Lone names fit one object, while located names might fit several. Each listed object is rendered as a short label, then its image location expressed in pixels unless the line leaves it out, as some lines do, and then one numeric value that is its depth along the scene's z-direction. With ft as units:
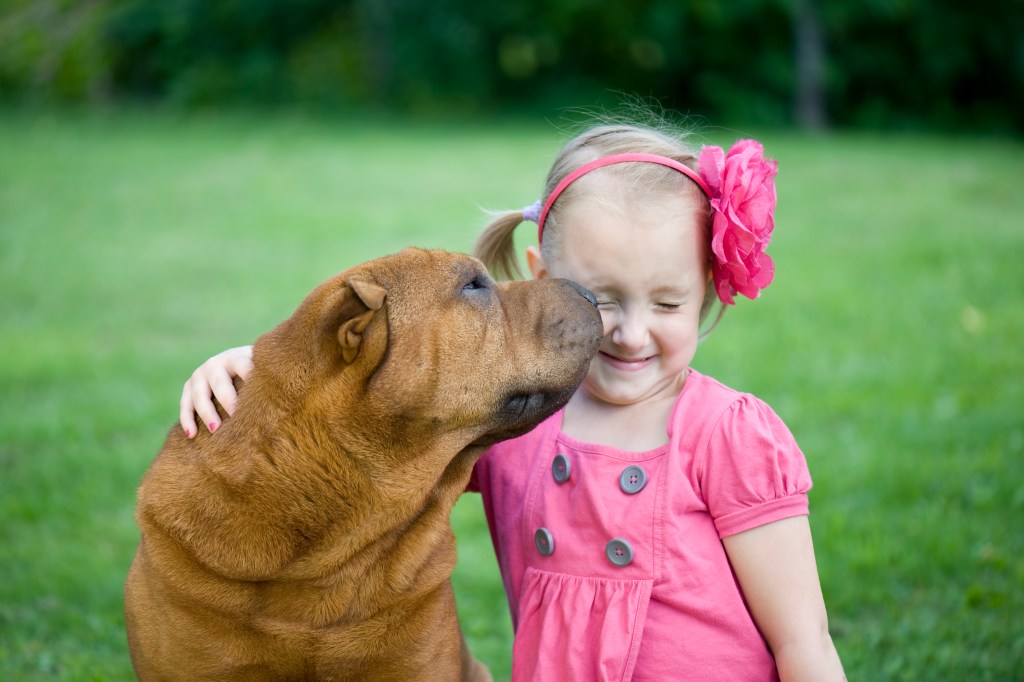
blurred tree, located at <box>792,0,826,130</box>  70.49
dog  8.58
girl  9.27
